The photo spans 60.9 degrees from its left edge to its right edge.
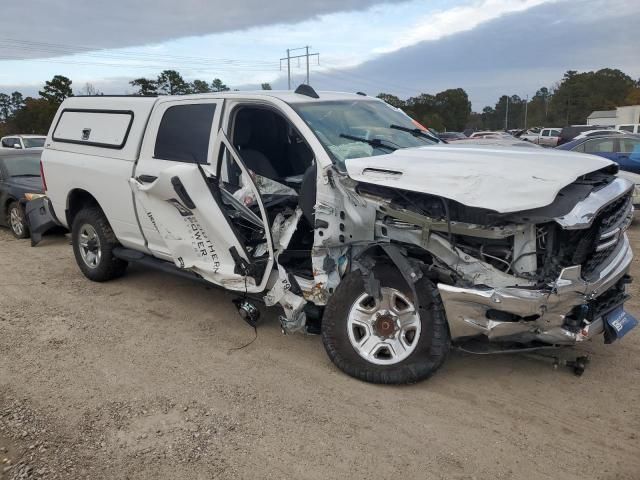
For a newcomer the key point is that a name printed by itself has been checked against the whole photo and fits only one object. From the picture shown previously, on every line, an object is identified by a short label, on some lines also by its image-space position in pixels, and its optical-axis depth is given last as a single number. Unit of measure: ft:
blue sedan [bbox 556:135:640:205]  35.83
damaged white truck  11.04
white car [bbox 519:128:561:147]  92.16
